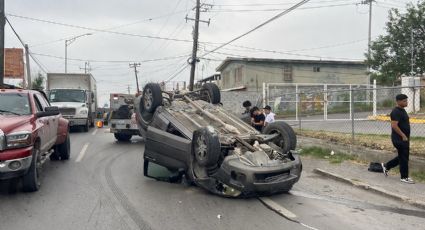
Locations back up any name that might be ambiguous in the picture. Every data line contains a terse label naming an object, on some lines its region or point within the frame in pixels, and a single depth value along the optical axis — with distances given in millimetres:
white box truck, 22297
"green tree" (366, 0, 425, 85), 33281
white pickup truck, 17530
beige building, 40219
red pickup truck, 7152
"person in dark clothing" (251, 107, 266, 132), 13297
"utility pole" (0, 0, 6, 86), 21766
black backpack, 9812
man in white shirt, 13336
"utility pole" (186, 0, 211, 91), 33906
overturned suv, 7273
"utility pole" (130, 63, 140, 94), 85444
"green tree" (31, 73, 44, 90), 62838
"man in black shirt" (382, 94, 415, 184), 8711
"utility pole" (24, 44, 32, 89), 38494
